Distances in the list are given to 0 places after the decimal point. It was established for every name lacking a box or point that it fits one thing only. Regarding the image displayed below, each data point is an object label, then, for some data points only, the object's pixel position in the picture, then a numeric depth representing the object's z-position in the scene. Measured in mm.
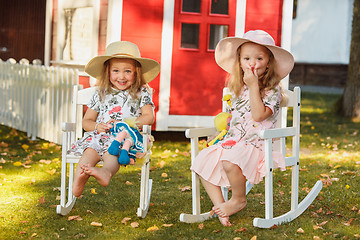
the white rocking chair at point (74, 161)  4273
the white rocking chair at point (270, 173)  3938
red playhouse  7832
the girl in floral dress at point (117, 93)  4410
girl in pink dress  4020
